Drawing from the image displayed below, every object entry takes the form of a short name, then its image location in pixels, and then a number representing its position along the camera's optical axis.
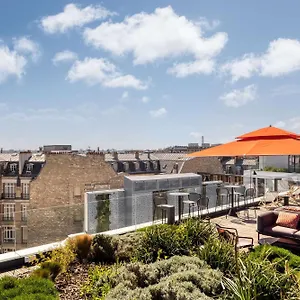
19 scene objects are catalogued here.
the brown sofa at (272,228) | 6.58
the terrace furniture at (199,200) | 9.52
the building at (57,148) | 47.60
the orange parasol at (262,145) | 7.88
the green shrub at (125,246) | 5.51
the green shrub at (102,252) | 5.59
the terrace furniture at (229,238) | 5.50
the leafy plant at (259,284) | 3.55
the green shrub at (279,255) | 5.08
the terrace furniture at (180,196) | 9.11
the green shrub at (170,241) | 5.27
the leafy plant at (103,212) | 7.89
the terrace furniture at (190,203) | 9.29
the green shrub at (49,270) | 4.41
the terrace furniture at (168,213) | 8.16
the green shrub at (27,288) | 3.63
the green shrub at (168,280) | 3.57
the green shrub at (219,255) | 4.55
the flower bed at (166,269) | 3.67
